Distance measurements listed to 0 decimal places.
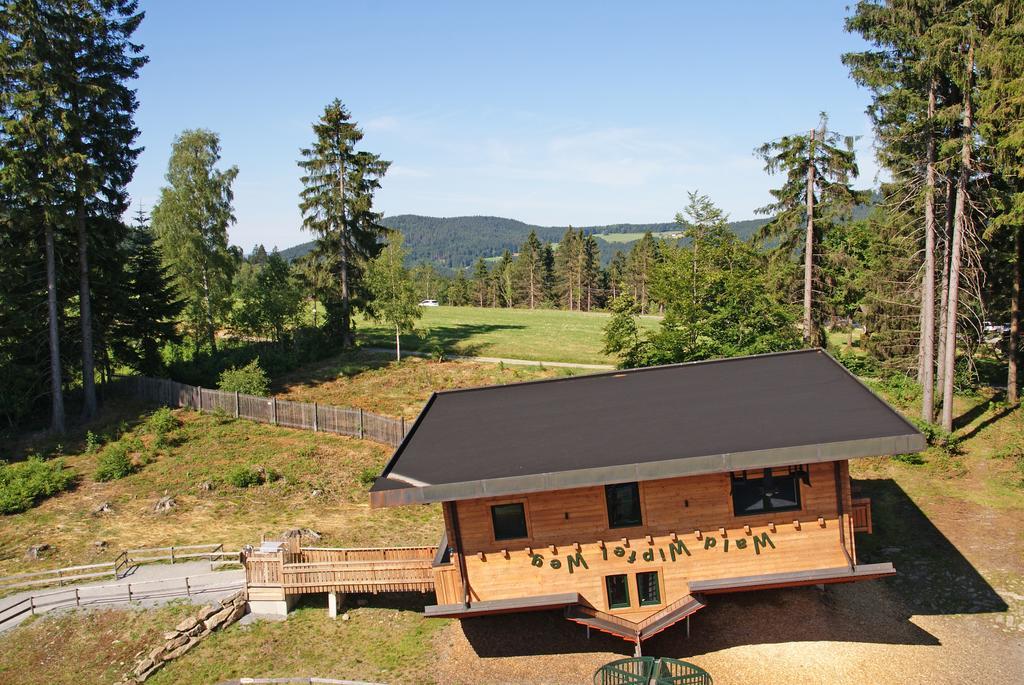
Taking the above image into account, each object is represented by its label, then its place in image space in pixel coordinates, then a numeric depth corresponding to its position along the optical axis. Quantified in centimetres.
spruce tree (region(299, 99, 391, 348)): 4922
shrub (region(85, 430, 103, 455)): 3347
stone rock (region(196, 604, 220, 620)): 1916
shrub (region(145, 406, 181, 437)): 3491
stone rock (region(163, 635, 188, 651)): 1812
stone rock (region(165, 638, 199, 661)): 1794
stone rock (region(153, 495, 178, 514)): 2789
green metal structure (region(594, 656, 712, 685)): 1508
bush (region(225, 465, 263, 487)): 2975
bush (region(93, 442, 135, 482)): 3061
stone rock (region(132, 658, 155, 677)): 1717
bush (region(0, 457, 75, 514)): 2805
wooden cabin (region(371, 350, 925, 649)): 1533
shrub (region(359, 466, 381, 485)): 2998
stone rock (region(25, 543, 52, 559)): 2415
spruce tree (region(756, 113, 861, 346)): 3659
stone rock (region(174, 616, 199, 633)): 1866
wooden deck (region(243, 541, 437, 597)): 1914
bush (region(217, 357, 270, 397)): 3769
